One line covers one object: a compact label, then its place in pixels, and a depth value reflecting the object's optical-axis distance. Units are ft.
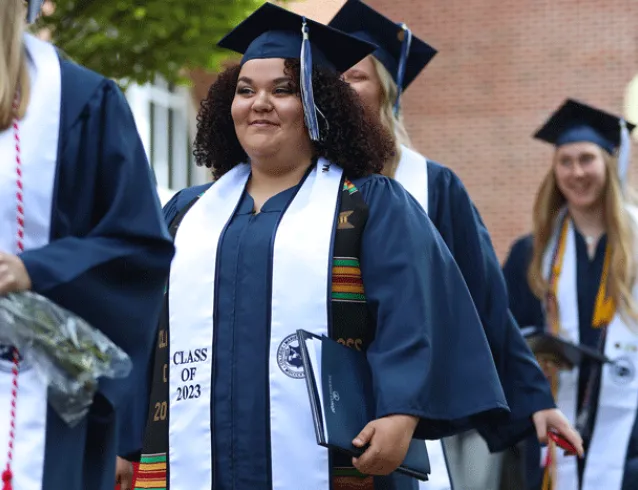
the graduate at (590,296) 44.52
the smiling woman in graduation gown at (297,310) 25.03
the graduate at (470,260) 31.73
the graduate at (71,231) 19.19
